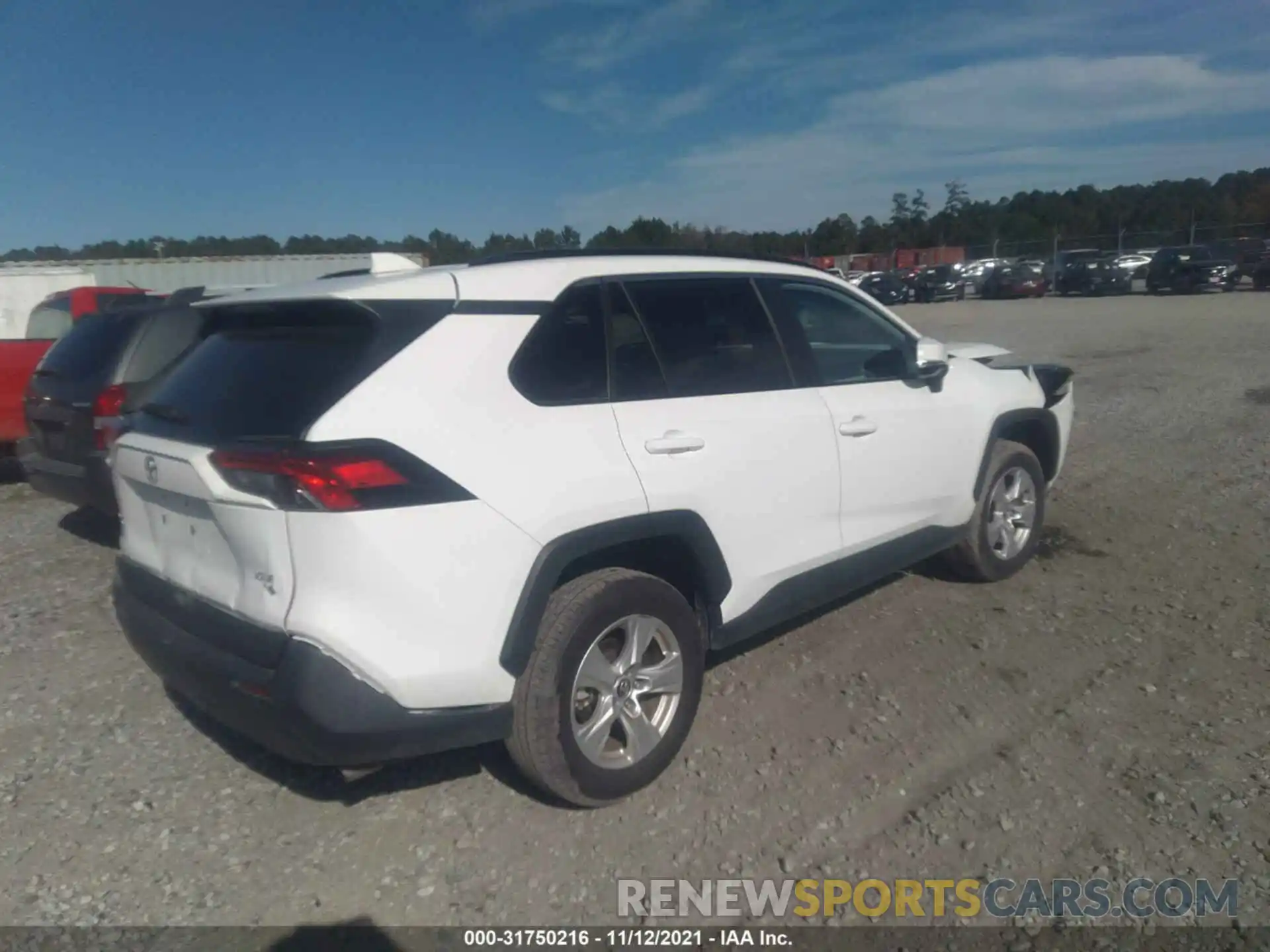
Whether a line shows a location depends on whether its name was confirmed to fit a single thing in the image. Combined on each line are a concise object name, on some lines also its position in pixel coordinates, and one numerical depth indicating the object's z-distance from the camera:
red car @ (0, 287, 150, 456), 8.45
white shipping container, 20.73
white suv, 2.83
